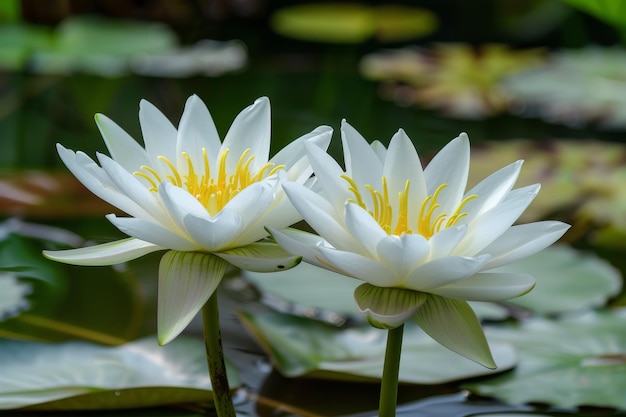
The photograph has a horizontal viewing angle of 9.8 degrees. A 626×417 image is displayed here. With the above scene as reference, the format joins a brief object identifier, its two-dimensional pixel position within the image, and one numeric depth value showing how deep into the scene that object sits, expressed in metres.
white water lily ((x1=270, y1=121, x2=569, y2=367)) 1.23
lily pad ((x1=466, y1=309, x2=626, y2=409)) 1.38
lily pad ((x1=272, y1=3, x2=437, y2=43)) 3.31
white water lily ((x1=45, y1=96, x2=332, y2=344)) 1.24
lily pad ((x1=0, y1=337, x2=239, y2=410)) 1.34
